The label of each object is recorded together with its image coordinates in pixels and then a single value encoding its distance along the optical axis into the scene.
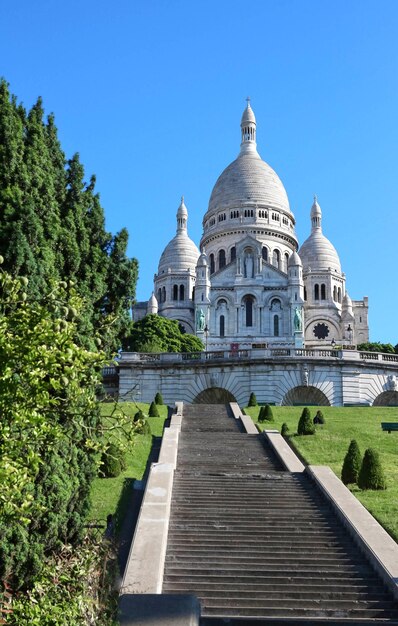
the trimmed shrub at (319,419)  27.97
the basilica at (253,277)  90.62
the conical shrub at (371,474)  18.20
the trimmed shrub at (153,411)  31.44
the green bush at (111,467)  19.60
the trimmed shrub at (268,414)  29.52
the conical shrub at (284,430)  25.64
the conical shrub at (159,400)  36.59
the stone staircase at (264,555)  12.45
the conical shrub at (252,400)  35.72
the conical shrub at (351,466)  19.05
